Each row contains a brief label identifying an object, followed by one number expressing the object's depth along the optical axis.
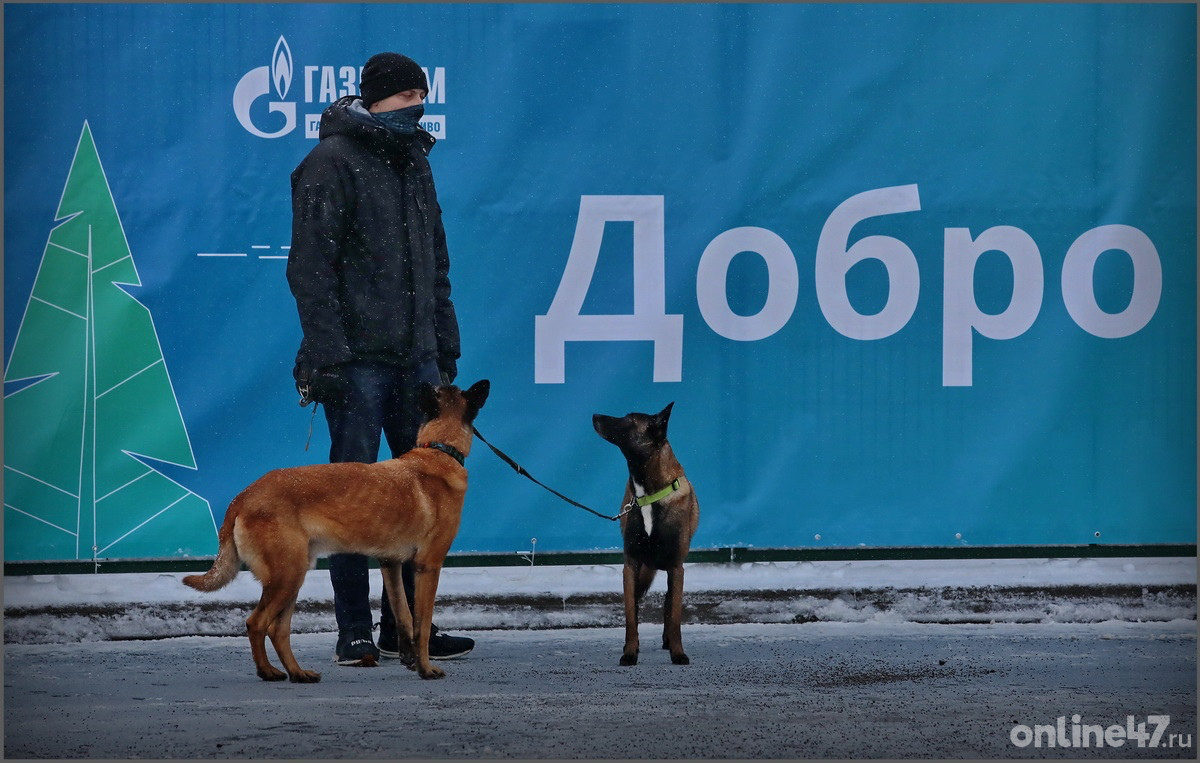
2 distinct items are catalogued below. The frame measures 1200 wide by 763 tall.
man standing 11.10
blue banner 12.63
